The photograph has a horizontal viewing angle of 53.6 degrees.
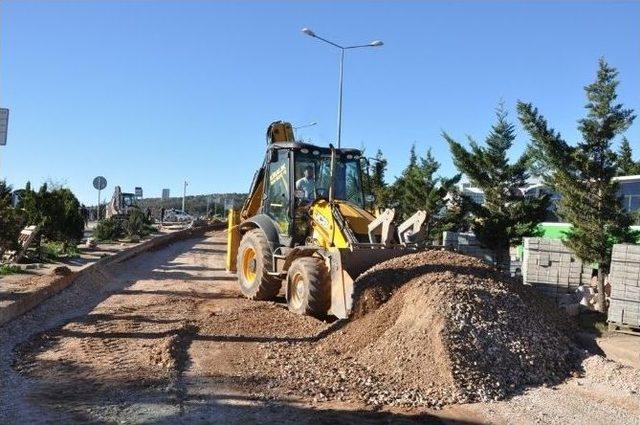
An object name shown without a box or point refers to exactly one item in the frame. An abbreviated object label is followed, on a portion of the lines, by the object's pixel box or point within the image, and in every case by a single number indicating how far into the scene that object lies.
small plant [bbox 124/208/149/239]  27.81
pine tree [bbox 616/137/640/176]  21.51
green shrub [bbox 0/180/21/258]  13.17
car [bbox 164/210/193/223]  54.62
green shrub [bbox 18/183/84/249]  17.80
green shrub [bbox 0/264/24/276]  13.20
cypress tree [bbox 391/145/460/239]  19.30
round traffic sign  28.14
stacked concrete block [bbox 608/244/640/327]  9.41
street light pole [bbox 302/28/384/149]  22.32
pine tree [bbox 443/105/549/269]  15.82
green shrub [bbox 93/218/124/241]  24.78
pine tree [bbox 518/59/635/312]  11.02
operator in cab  11.48
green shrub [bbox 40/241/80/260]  16.75
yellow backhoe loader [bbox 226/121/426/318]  9.74
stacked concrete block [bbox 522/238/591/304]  12.55
